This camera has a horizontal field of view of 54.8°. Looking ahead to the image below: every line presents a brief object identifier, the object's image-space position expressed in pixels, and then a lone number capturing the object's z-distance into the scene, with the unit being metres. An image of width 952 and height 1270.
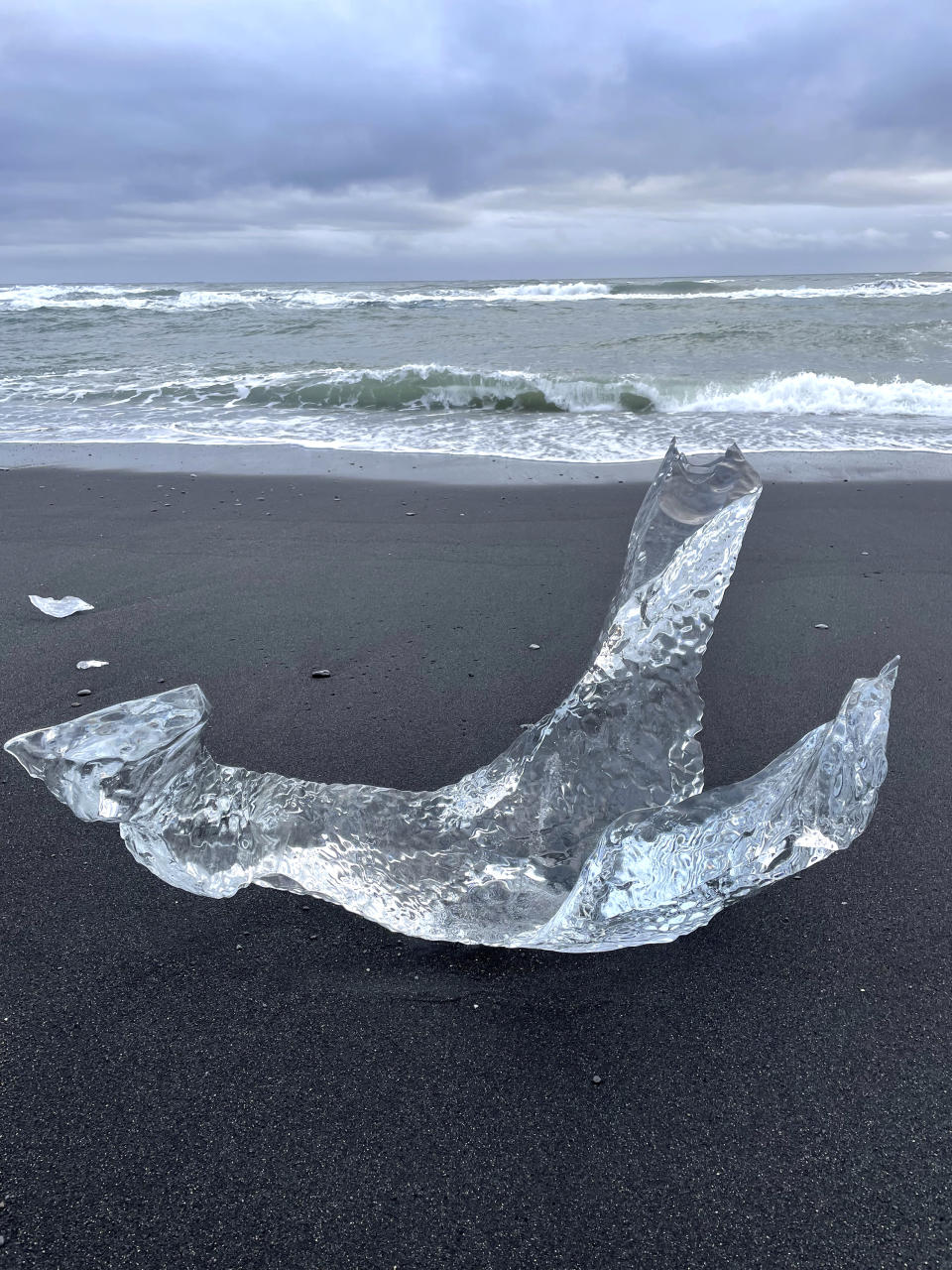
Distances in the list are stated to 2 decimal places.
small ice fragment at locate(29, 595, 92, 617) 3.91
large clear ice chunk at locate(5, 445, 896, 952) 1.71
